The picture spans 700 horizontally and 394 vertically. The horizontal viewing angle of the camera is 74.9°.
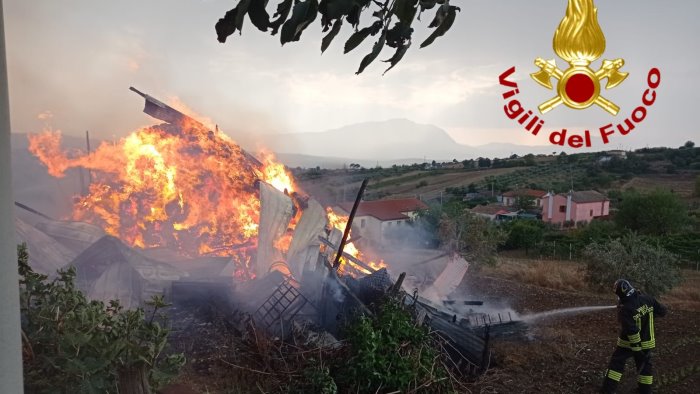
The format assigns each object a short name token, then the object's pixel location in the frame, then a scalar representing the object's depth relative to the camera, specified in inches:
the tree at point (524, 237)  1318.9
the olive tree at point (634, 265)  500.7
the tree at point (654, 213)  1473.9
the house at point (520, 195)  2314.2
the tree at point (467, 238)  629.3
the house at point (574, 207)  1934.1
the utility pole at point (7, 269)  54.3
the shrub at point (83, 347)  122.9
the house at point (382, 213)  1552.7
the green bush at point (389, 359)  256.2
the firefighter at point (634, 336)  283.3
